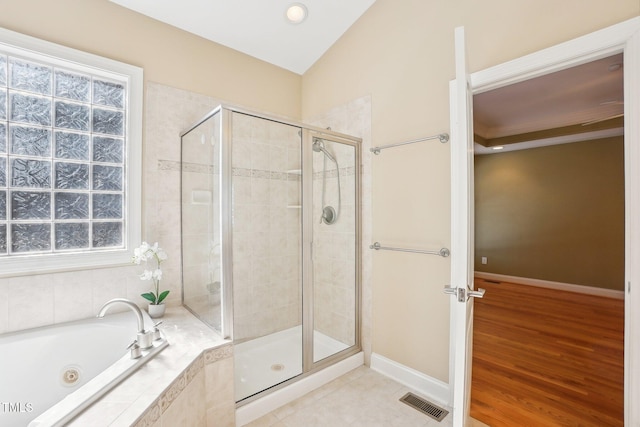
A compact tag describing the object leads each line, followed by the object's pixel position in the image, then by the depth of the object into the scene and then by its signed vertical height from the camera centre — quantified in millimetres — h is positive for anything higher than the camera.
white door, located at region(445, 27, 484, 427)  1276 -109
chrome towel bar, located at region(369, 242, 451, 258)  1928 -256
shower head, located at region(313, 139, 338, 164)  2262 +535
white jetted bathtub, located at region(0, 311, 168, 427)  1353 -776
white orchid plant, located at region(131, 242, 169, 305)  1978 -315
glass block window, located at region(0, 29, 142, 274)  1746 +412
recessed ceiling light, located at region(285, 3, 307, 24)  2258 +1600
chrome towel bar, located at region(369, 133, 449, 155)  1925 +526
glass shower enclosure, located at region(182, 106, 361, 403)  1854 -191
